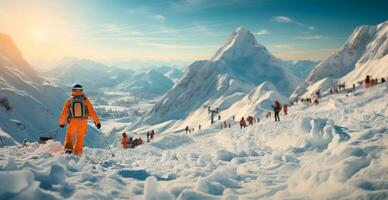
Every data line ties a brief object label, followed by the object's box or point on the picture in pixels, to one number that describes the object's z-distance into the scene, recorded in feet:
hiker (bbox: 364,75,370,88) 125.49
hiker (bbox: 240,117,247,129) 103.61
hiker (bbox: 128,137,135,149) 91.76
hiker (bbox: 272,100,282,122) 87.56
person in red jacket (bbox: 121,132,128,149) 78.34
